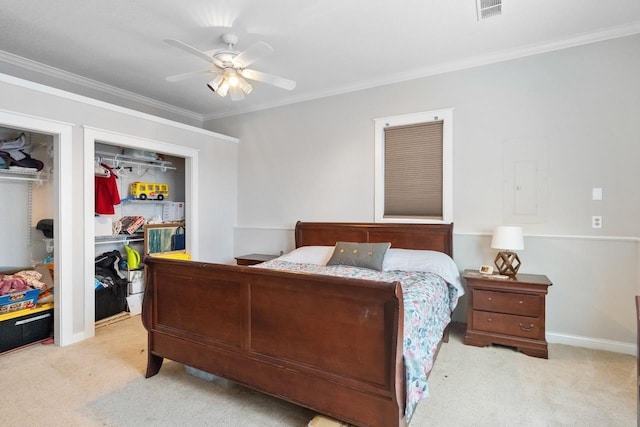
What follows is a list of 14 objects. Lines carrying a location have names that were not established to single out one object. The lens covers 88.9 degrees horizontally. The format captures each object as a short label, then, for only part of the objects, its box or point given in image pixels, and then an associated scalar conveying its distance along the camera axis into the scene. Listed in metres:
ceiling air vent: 2.42
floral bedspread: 1.61
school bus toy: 4.32
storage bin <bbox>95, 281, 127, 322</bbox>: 3.58
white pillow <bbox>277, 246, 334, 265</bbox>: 3.53
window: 3.49
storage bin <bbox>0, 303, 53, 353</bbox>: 2.84
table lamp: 2.88
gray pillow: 3.11
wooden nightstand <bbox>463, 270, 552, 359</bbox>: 2.73
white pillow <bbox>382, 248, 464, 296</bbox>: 2.93
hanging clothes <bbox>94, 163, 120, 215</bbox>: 3.90
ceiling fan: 2.45
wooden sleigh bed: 1.56
